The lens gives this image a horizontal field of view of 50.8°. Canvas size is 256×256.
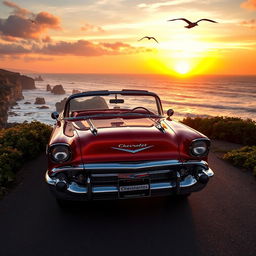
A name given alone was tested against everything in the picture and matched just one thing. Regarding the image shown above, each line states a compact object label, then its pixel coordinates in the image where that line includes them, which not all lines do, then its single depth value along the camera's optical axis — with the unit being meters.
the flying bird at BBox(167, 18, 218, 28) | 9.63
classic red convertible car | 3.64
